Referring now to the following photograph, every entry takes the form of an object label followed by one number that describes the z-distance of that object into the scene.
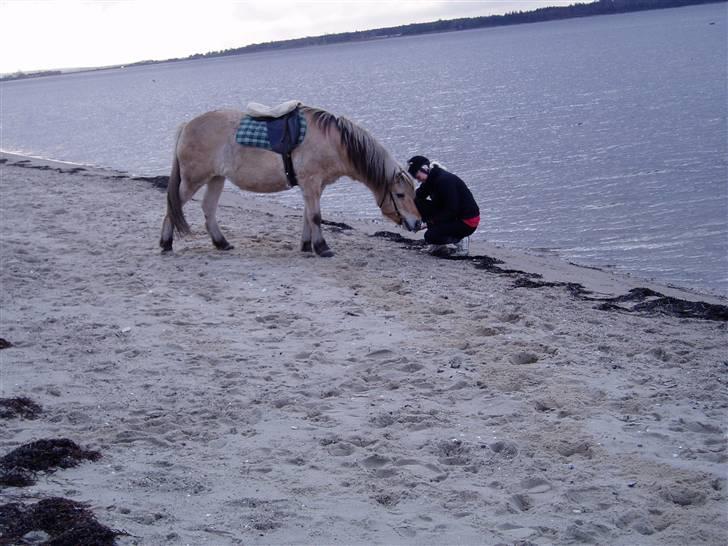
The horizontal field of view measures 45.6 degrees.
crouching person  10.08
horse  9.64
